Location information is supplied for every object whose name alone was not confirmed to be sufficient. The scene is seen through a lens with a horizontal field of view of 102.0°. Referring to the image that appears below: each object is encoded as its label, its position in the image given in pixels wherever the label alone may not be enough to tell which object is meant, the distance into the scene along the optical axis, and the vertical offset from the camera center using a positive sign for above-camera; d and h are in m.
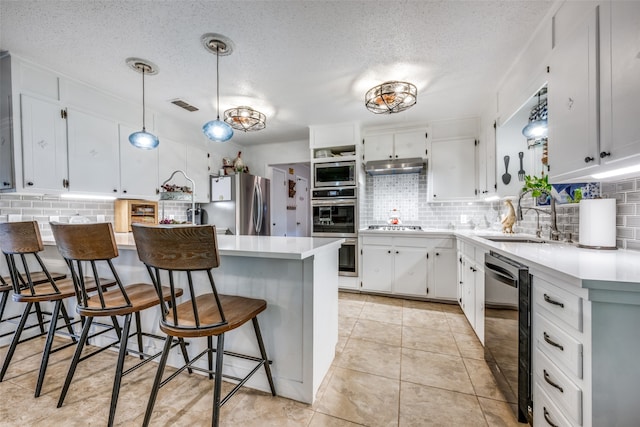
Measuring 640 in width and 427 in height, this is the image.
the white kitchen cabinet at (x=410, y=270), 3.20 -0.74
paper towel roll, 1.48 -0.07
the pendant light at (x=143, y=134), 2.19 +0.68
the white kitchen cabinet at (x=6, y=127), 2.07 +0.69
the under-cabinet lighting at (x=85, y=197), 2.49 +0.16
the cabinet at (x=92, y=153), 2.46 +0.60
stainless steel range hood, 3.43 +0.61
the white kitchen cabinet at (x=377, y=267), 3.35 -0.73
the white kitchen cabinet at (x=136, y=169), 2.89 +0.51
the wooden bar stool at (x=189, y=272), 1.05 -0.25
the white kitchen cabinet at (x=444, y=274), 3.08 -0.76
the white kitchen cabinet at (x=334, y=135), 3.60 +1.09
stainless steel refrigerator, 3.95 +0.11
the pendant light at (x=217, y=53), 1.88 +1.25
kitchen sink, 2.29 -0.26
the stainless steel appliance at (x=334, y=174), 3.59 +0.53
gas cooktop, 3.53 -0.23
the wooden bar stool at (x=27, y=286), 1.57 -0.47
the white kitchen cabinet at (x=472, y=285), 2.03 -0.66
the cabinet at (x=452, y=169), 3.35 +0.54
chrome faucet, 1.91 -0.08
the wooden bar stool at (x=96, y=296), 1.30 -0.45
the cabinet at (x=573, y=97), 1.27 +0.62
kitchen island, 1.46 -0.56
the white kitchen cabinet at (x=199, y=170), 3.74 +0.63
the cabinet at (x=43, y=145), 2.14 +0.59
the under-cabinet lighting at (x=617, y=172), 1.20 +0.19
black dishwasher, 1.26 -0.66
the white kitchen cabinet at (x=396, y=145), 3.51 +0.92
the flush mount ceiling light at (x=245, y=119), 2.67 +0.98
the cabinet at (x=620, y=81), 1.04 +0.55
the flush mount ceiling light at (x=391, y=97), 2.31 +1.05
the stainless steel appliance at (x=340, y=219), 3.56 -0.11
